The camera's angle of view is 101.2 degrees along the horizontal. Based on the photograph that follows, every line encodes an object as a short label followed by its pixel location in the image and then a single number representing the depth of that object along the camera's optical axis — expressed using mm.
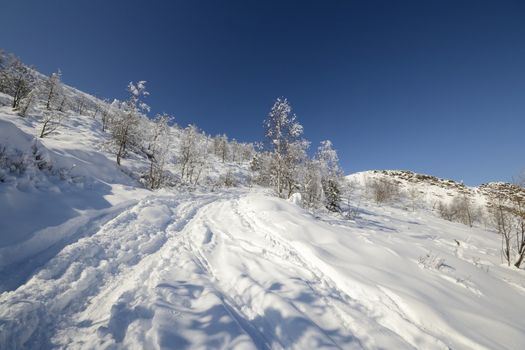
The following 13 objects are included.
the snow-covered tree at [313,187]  17750
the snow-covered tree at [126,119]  23169
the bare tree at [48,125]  19919
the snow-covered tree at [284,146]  18234
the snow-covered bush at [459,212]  48094
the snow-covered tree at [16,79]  31344
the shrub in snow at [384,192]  43847
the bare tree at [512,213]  10103
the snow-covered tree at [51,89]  37481
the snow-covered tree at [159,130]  26769
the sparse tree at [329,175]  22203
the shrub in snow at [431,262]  6215
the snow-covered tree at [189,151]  33875
